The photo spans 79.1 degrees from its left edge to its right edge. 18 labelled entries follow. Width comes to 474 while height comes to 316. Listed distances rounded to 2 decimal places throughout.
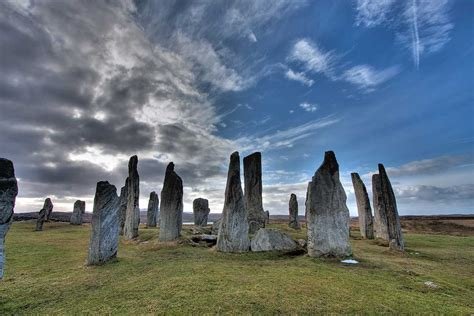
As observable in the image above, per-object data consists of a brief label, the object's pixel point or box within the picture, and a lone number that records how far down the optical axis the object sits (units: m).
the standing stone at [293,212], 36.09
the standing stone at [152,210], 38.13
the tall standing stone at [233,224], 17.08
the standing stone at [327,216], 15.36
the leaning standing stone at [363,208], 26.41
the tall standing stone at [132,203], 24.66
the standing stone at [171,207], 20.83
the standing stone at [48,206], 37.84
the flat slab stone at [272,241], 17.11
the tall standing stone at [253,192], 25.09
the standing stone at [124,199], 29.12
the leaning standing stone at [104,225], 13.83
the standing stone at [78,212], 41.42
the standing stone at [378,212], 24.34
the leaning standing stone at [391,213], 19.17
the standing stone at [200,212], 32.84
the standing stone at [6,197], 8.32
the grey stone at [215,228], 24.64
